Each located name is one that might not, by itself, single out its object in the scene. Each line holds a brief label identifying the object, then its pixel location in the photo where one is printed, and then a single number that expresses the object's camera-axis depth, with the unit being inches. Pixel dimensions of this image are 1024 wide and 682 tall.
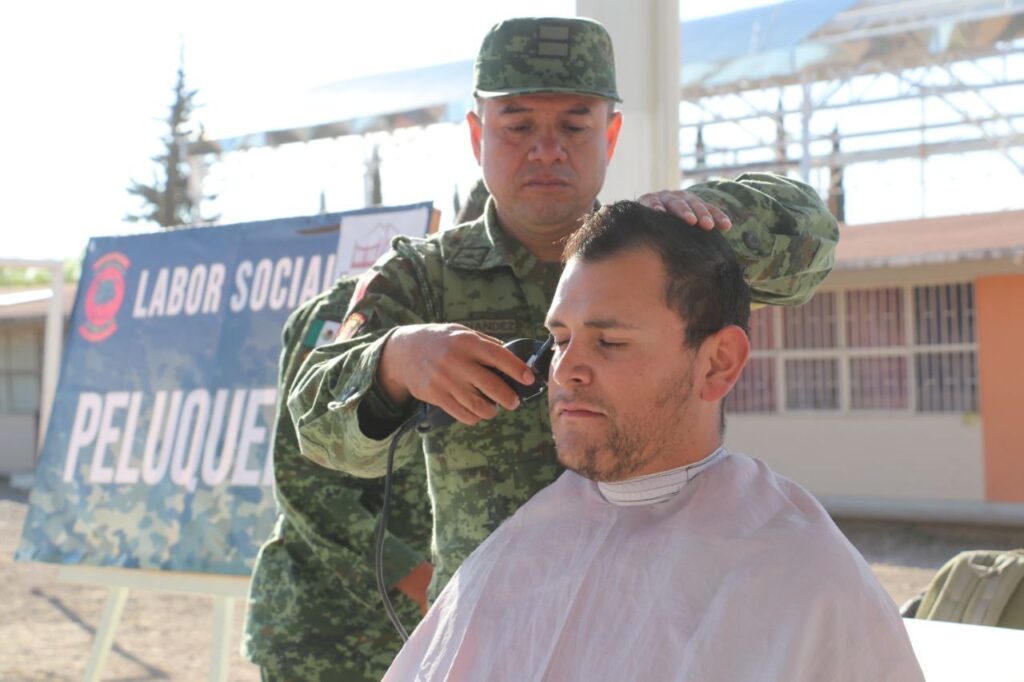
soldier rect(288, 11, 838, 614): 69.1
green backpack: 113.7
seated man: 56.3
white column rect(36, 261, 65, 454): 290.2
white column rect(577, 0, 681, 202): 103.1
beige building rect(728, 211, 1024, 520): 469.1
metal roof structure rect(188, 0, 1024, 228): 443.2
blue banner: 159.2
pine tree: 1545.3
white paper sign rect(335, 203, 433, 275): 145.4
